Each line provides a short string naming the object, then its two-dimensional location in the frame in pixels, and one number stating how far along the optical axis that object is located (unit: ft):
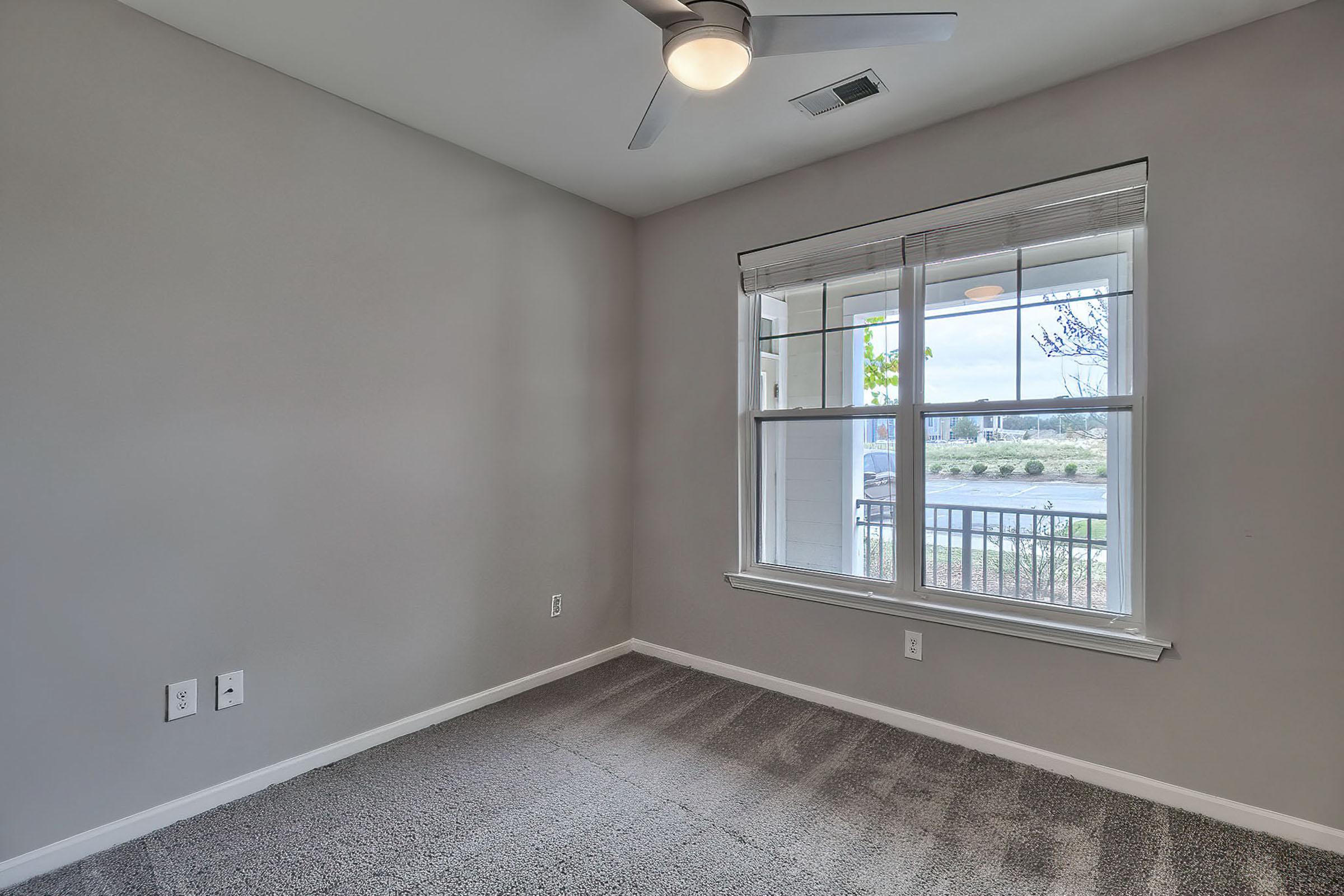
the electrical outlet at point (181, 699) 6.76
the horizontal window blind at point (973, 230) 7.55
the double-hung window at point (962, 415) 7.75
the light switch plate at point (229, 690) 7.09
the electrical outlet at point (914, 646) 8.96
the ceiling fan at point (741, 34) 5.18
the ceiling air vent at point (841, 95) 7.68
